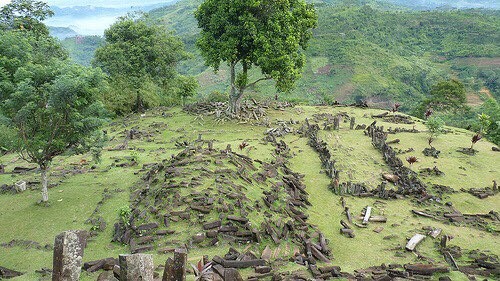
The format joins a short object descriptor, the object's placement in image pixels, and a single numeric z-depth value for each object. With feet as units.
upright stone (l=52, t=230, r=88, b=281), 18.56
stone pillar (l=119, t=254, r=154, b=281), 17.95
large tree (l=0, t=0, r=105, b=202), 42.42
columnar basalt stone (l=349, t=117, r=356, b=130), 93.91
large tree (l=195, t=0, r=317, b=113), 84.02
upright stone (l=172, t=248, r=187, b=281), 18.61
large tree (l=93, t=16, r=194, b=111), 111.96
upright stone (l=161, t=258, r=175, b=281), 18.83
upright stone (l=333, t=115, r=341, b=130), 93.25
